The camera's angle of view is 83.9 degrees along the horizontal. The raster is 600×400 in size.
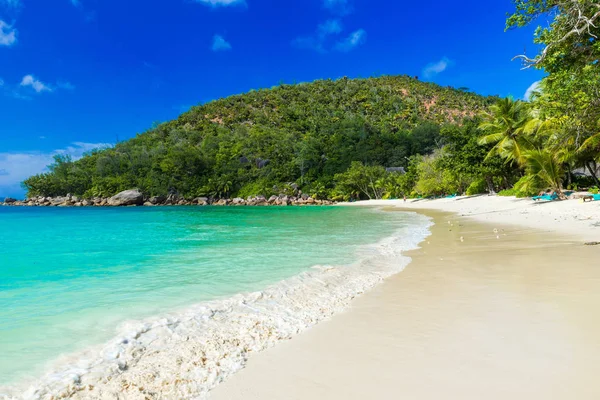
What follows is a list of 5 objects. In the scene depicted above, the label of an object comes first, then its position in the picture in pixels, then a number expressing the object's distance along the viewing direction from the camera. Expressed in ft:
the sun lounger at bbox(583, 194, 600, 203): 57.47
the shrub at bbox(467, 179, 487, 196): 125.70
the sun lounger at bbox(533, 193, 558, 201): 73.28
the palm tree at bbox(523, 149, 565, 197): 73.15
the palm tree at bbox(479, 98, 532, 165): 90.02
